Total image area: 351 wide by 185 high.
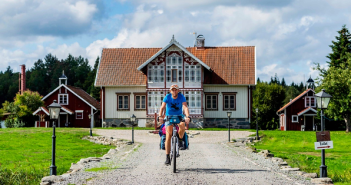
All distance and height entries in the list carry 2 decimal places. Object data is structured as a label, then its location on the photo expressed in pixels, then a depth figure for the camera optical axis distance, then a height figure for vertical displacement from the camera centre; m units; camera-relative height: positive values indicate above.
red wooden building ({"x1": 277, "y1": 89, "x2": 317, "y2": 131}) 52.07 -0.13
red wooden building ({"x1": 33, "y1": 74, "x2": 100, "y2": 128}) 47.00 +0.29
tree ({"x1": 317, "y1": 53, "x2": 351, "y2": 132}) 38.56 +1.87
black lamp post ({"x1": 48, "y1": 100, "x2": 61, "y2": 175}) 14.17 +0.06
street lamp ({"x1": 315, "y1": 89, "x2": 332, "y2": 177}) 13.20 +0.34
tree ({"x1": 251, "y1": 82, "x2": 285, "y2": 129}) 70.99 +1.77
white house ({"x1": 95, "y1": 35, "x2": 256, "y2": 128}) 41.47 +2.69
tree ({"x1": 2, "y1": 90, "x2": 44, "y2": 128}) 47.03 +0.29
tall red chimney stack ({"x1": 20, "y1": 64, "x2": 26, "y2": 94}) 62.04 +4.81
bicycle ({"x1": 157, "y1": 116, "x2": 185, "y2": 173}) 11.41 -0.59
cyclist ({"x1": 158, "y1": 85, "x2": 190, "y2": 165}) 11.65 +0.15
